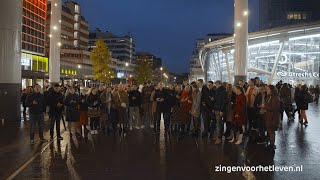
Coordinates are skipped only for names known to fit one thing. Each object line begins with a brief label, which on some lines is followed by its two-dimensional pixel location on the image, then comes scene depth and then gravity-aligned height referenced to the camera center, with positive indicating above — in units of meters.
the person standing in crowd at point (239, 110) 7.97 -0.60
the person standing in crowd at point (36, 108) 8.23 -0.56
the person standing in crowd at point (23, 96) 14.53 -0.30
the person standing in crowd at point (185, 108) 9.12 -0.62
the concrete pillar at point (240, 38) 15.79 +3.31
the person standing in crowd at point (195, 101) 8.94 -0.36
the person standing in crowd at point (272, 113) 7.36 -0.64
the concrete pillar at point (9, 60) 12.08 +1.48
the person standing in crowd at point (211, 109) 8.92 -0.65
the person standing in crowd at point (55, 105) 8.63 -0.50
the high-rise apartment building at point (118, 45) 125.41 +22.83
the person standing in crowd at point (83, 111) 10.14 -0.81
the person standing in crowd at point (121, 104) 9.92 -0.52
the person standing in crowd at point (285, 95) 12.54 -0.24
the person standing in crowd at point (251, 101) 8.46 -0.36
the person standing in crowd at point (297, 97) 12.03 -0.30
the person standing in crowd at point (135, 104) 10.53 -0.55
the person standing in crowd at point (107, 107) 9.99 -0.64
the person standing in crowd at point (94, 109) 9.76 -0.70
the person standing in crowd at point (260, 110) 8.10 -0.63
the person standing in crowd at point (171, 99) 9.56 -0.31
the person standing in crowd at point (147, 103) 11.80 -0.58
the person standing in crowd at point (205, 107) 9.03 -0.58
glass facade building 28.26 +5.18
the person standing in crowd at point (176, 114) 9.13 -0.83
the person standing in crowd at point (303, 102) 11.81 -0.53
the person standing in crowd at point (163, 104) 9.51 -0.50
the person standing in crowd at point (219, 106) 8.32 -0.50
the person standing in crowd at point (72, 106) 9.37 -0.57
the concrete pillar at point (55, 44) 18.51 +3.46
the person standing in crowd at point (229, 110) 8.38 -0.64
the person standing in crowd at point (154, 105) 9.96 -0.57
